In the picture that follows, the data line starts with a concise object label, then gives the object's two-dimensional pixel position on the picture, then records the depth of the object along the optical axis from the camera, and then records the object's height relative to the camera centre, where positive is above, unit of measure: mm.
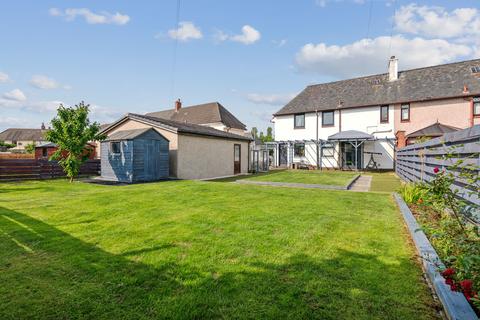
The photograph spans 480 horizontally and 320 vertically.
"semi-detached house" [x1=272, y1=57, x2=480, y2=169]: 20328 +3783
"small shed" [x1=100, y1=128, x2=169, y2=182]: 13594 -52
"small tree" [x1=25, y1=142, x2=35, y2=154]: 43469 +1140
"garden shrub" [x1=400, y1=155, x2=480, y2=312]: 2049 -857
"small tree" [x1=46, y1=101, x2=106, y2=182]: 13500 +1252
